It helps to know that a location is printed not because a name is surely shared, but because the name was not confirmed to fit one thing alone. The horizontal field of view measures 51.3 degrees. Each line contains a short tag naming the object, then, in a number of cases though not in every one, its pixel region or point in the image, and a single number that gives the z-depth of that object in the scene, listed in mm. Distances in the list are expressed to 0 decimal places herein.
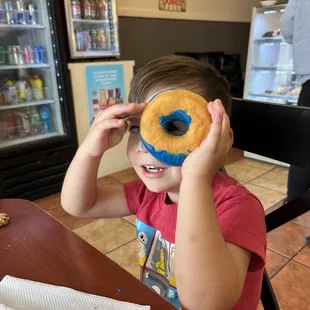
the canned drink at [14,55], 2430
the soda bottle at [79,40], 2623
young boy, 513
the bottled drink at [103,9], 2705
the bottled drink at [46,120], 2736
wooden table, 556
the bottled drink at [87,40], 2676
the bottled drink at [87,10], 2613
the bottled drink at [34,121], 2697
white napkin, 513
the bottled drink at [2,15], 2293
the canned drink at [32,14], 2436
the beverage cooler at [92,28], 2564
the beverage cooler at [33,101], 2373
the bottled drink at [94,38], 2740
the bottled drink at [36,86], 2623
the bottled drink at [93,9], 2667
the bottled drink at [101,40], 2775
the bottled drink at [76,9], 2520
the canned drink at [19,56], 2453
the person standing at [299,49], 1726
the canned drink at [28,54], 2498
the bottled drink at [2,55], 2375
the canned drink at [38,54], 2525
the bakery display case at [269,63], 3336
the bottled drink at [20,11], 2383
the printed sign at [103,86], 2666
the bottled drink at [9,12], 2314
